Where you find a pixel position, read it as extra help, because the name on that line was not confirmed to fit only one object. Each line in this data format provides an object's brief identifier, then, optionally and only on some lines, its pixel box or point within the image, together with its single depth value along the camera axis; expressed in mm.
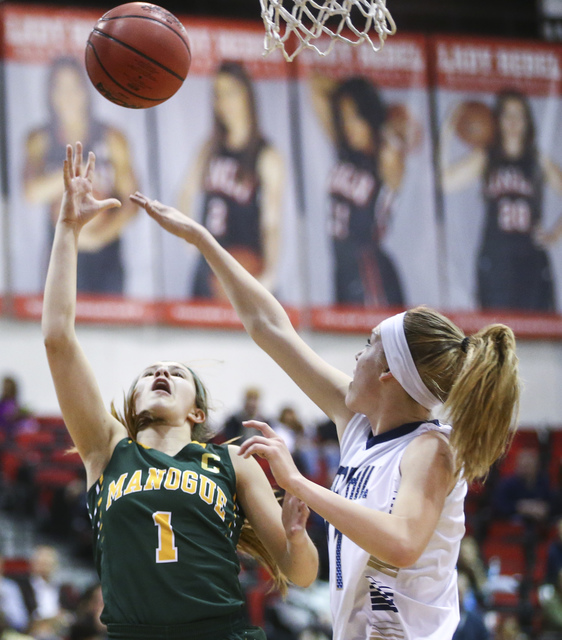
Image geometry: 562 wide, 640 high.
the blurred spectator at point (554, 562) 18172
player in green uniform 5801
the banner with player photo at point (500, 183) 25125
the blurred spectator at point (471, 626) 13891
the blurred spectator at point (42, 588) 14945
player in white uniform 5125
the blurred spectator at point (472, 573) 15240
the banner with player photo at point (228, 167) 23562
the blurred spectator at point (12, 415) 20203
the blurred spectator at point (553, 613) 16844
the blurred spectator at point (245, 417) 18672
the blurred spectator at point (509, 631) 16187
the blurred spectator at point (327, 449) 19484
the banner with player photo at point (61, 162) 22359
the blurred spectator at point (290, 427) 19625
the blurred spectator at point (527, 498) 20594
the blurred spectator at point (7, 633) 12023
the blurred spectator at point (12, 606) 14023
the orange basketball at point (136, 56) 7090
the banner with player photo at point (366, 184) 24312
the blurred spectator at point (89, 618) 10953
